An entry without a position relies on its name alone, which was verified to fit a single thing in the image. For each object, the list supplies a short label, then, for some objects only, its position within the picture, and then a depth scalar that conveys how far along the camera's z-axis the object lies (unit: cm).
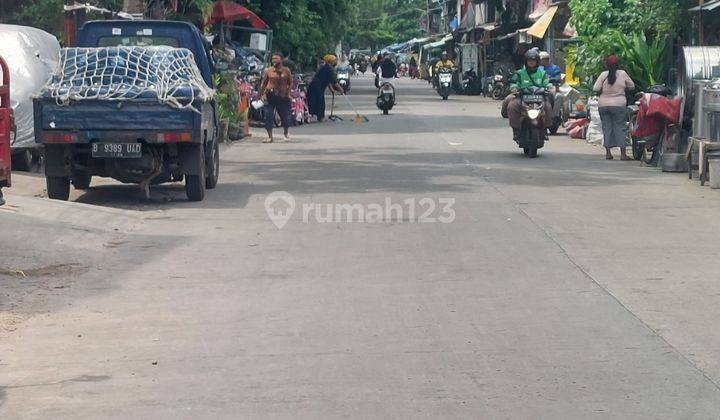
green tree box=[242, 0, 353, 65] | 3791
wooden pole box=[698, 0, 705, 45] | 2122
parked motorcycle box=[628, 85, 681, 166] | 1861
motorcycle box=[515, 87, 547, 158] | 2011
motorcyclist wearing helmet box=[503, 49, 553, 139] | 2056
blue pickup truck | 1366
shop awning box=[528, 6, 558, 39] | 3859
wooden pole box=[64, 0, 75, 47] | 1900
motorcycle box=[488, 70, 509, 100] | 4903
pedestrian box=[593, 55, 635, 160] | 2009
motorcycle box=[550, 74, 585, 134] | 2711
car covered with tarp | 1722
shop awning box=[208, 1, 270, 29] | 3250
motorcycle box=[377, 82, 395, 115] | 3584
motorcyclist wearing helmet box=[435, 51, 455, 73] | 5453
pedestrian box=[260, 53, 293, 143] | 2467
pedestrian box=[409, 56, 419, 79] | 9731
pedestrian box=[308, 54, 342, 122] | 3164
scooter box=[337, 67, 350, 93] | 5719
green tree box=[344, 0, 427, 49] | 13000
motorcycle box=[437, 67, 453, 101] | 4838
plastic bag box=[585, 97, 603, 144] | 2456
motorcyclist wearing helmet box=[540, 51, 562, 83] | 2486
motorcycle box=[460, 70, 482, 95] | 5584
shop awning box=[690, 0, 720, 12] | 1907
